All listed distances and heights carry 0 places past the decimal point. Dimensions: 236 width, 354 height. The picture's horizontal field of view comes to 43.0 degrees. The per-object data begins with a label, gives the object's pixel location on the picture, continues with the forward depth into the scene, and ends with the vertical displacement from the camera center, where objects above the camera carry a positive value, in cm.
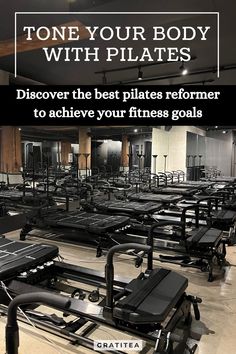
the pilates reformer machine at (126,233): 321 -88
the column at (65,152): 1321 +66
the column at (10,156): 608 +22
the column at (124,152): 1056 +52
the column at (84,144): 1001 +83
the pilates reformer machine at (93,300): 170 -93
